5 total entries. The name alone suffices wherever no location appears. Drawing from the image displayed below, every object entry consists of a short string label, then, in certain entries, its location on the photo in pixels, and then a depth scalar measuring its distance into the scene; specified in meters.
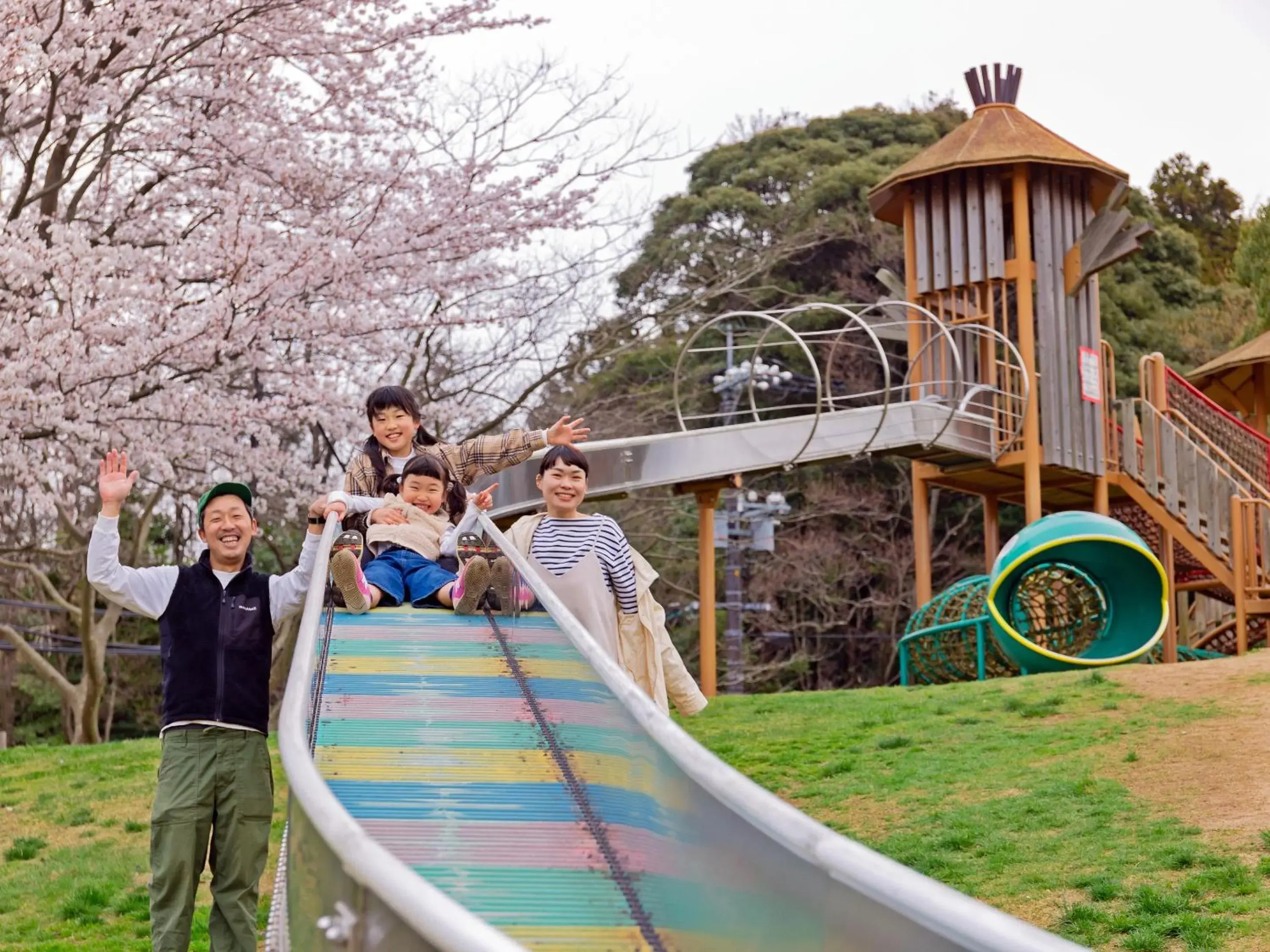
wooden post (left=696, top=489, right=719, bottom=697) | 15.33
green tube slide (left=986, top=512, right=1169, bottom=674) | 13.98
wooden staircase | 17.89
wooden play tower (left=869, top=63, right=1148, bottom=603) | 18.03
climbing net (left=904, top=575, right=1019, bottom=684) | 16.25
